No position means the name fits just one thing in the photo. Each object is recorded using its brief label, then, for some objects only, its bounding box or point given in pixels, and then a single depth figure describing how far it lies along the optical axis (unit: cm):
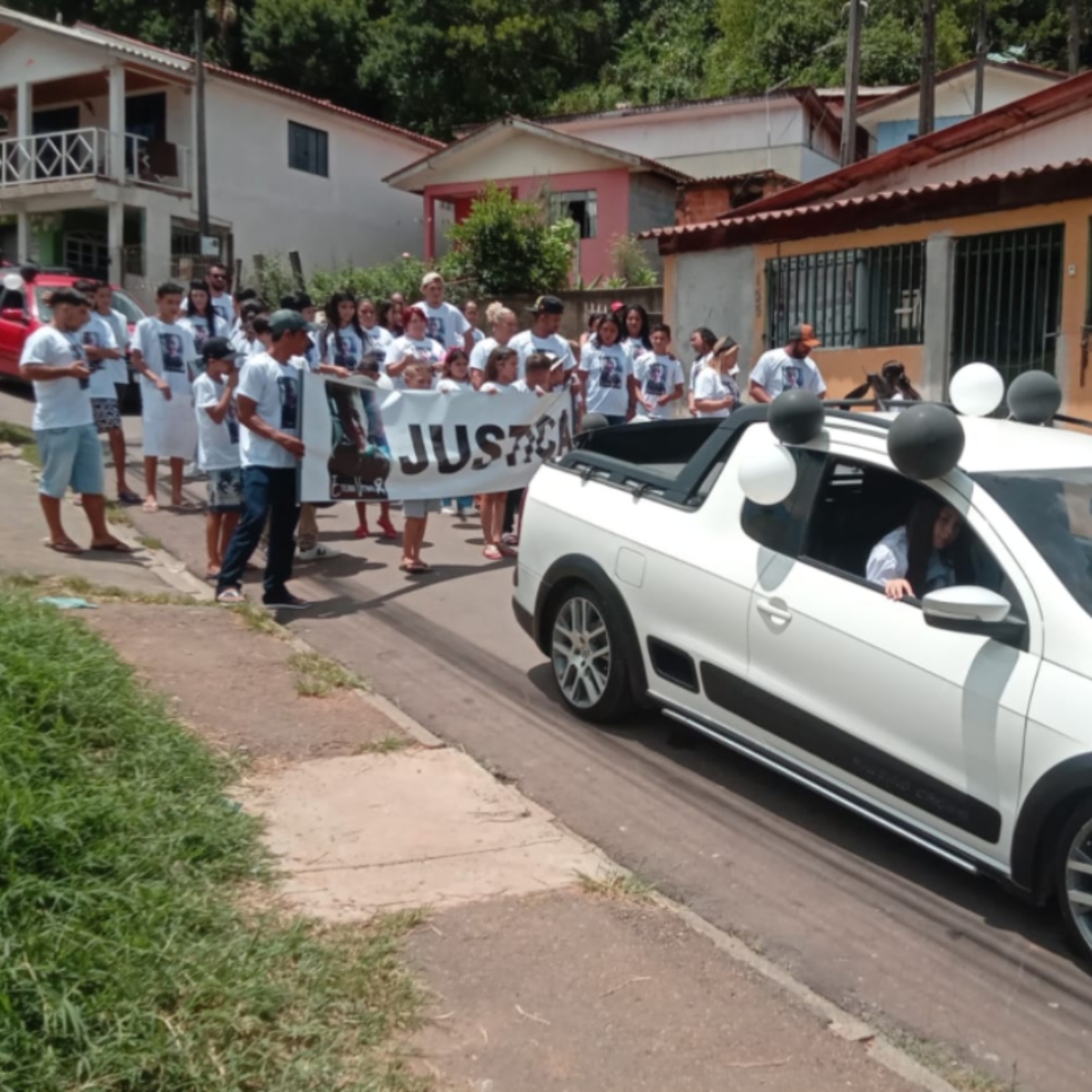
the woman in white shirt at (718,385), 1129
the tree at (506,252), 2405
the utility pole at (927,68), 2378
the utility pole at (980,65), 3052
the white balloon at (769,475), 504
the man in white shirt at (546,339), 1055
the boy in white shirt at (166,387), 1075
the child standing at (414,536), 911
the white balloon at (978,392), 573
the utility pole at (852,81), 2291
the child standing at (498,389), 981
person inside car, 457
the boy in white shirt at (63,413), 853
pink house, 2947
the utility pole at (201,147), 2769
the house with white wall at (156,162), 2952
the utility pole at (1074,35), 3578
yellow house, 1337
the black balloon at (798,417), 505
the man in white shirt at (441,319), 1173
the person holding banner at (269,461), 770
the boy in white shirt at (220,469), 861
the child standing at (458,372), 973
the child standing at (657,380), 1135
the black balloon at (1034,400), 577
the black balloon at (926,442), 441
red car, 1803
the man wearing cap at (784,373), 1102
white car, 403
